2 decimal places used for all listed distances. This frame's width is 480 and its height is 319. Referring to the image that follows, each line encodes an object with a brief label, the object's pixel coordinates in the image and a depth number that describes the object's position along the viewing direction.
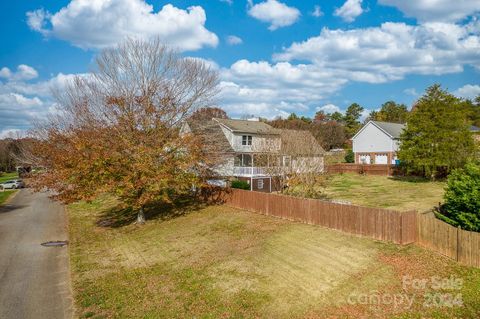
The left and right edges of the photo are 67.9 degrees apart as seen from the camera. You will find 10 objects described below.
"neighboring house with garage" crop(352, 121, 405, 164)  52.25
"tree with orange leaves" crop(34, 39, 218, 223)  22.38
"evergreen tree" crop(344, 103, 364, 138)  99.51
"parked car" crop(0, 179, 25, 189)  53.19
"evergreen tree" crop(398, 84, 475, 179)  35.72
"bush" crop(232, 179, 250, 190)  30.62
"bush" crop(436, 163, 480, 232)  14.52
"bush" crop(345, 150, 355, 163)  60.27
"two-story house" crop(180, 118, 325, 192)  27.27
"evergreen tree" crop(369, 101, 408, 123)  92.94
